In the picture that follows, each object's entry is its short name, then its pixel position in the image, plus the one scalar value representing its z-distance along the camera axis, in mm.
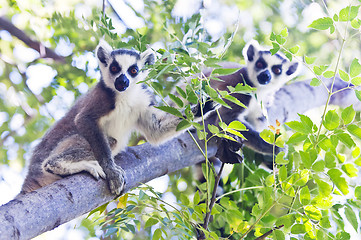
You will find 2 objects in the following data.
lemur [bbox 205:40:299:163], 4827
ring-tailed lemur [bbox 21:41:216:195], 4631
